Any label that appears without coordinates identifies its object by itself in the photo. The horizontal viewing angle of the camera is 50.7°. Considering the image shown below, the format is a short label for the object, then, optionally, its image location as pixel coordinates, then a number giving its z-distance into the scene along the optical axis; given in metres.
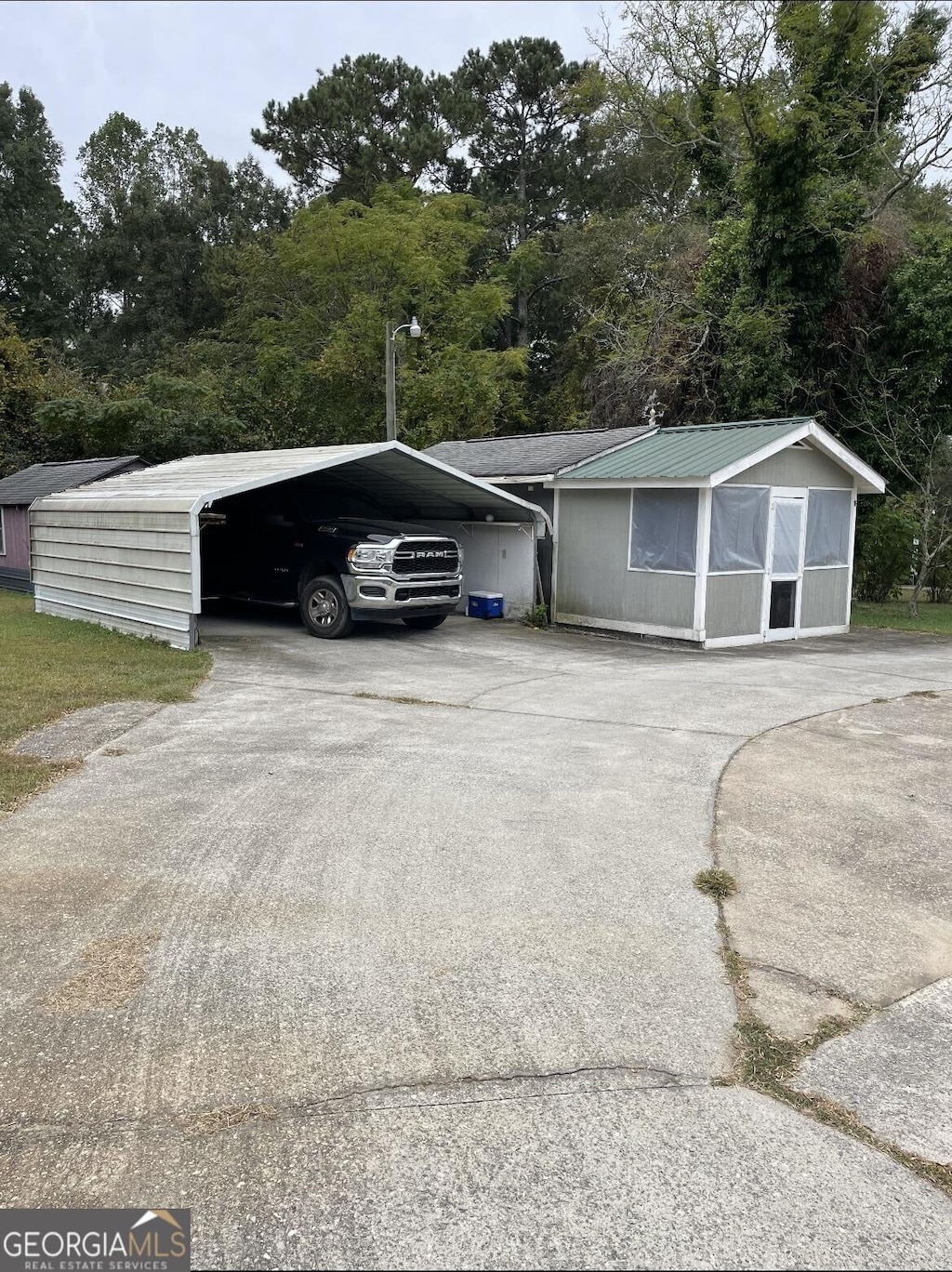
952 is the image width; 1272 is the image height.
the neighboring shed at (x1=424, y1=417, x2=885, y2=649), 13.32
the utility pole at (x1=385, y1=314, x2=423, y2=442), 21.11
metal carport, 11.75
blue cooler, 16.09
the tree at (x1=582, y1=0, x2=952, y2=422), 18.80
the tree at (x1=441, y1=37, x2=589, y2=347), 38.09
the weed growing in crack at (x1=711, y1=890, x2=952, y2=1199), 2.78
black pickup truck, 12.52
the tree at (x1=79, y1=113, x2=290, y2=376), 41.78
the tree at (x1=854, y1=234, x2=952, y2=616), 18.69
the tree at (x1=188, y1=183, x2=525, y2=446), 27.34
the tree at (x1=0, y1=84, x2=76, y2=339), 40.97
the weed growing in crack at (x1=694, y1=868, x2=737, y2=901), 4.66
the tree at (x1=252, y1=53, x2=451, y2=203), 37.28
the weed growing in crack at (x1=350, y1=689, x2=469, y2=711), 9.13
